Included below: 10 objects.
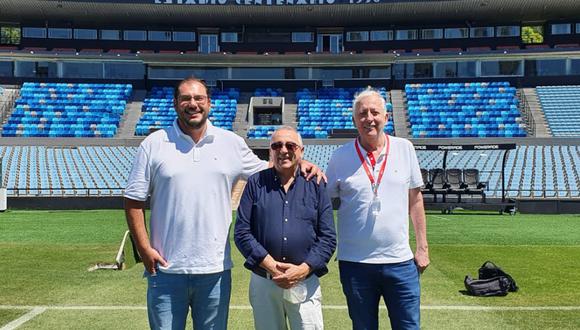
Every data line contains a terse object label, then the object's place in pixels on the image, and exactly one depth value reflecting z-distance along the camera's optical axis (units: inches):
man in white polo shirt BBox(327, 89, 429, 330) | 172.2
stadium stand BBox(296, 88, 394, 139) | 1760.6
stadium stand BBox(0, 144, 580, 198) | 1180.5
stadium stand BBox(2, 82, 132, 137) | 1710.1
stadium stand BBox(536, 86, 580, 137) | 1631.4
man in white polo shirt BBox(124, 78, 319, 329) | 164.9
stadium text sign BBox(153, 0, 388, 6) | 1813.5
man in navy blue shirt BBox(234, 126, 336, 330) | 163.5
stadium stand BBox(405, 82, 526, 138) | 1684.3
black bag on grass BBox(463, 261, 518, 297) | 330.3
